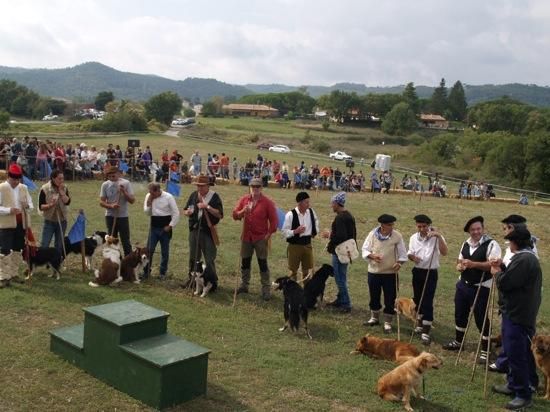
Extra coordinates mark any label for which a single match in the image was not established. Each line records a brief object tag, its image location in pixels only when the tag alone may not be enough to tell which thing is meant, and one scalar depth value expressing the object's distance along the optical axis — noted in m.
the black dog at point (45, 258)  9.40
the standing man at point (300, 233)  9.15
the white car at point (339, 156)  57.34
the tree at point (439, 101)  152.00
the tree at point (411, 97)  126.68
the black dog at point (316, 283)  8.98
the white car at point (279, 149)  58.22
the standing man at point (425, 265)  7.95
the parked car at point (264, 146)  60.70
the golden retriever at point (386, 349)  6.86
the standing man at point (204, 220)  9.32
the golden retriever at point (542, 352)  6.23
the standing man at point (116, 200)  10.01
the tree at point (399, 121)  102.06
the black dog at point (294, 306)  7.96
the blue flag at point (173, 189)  13.50
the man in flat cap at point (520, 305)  5.90
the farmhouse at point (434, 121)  131.12
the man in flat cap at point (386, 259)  8.19
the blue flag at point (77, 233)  10.14
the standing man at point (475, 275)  7.20
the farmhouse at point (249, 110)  140.81
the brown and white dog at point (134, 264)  9.73
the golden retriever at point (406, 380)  5.87
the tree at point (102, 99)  123.88
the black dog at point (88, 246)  10.27
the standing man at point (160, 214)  9.87
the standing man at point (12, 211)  8.73
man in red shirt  9.20
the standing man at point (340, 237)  9.02
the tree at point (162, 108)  87.88
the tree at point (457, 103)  151.38
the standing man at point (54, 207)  9.64
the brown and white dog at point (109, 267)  9.35
